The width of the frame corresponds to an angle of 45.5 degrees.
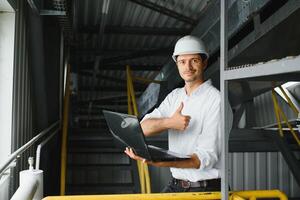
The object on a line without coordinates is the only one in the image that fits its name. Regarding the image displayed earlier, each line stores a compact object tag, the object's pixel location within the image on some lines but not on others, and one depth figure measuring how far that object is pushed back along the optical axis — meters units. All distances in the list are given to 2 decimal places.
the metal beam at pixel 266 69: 1.20
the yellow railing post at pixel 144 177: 4.08
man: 1.97
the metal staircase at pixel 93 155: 4.53
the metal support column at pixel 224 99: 1.71
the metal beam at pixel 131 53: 6.12
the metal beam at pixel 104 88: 8.96
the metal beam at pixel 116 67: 7.04
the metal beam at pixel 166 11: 4.71
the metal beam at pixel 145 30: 5.70
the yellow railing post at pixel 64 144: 3.92
